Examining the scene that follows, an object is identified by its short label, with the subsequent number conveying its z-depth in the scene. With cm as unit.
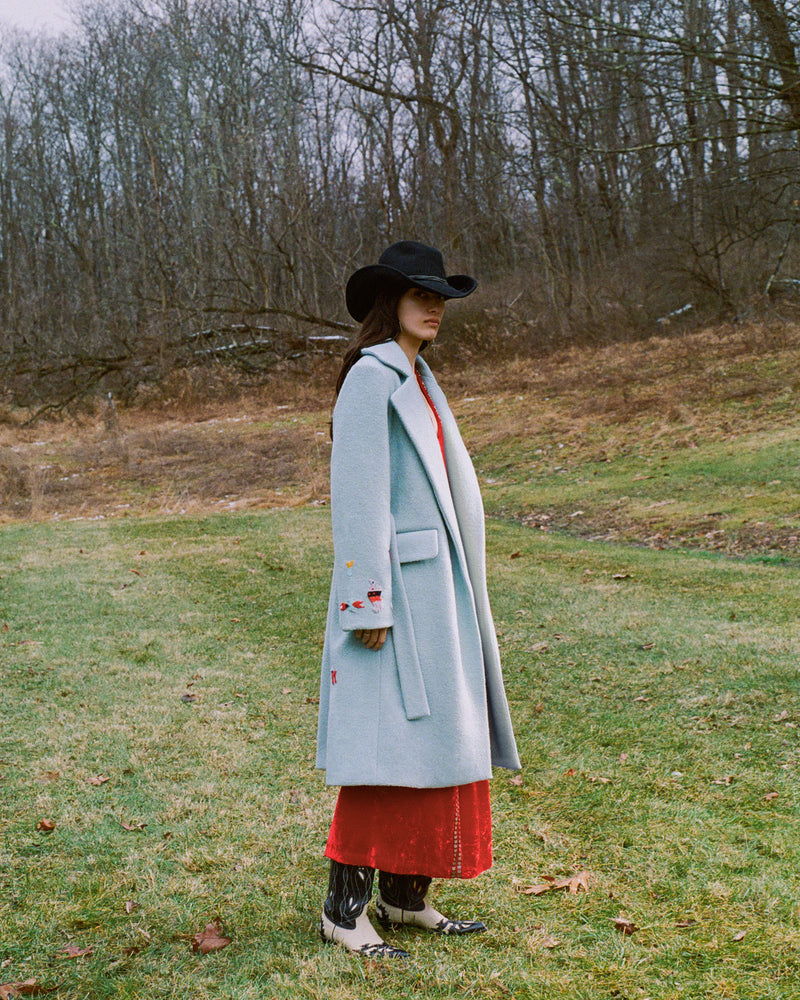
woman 265
